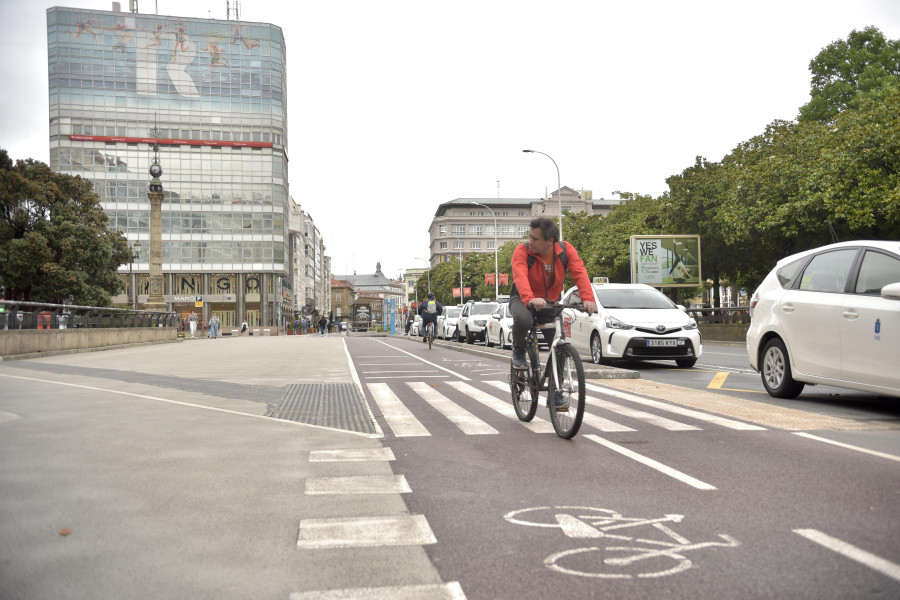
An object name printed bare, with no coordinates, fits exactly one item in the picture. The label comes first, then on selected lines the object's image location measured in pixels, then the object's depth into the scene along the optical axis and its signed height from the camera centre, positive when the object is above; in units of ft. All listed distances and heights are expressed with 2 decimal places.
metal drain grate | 25.59 -3.63
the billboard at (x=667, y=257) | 123.75 +7.30
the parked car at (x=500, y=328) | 77.05 -2.14
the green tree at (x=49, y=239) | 138.62 +13.71
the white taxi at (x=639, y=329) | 47.21 -1.51
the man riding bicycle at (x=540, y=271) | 22.93 +1.02
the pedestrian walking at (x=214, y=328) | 180.50 -3.63
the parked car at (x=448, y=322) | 114.13 -2.11
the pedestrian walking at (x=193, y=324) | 177.87 -2.57
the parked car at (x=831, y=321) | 24.71 -0.69
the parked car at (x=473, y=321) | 96.07 -1.69
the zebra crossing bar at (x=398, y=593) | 9.84 -3.57
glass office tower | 243.40 +54.29
